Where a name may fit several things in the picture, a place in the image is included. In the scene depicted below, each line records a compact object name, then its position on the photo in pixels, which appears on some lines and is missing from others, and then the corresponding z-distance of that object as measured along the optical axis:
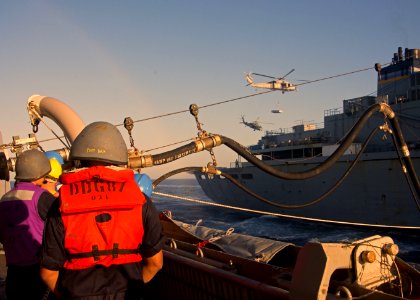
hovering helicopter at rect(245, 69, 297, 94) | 52.53
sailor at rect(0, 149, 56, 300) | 3.82
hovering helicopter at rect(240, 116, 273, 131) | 49.89
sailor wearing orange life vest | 2.27
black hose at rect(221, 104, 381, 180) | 7.04
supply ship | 25.41
